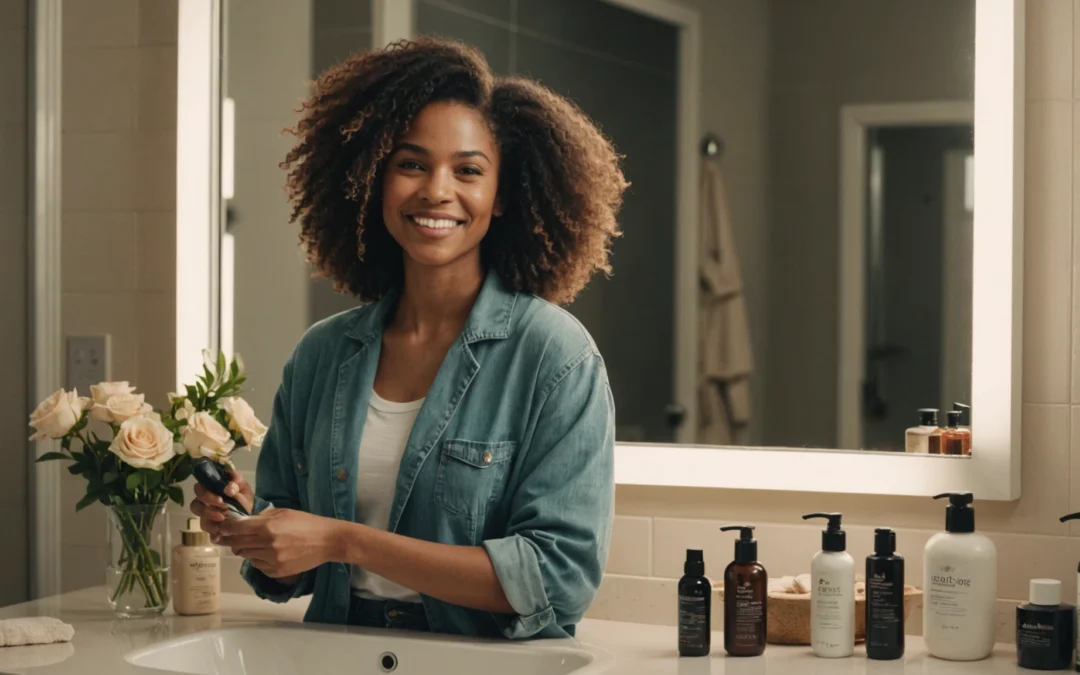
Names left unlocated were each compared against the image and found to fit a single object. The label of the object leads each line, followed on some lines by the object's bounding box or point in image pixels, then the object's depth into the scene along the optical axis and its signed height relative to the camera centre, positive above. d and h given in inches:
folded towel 138.7 -14.0
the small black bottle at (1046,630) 134.1 -12.8
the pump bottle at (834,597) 137.1 -11.8
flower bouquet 144.5 -5.3
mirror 142.2 +7.1
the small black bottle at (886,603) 136.5 -12.0
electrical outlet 162.8 -0.5
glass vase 147.6 -12.2
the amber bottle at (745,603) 137.3 -12.2
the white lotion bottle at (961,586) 135.8 -11.1
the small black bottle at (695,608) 137.1 -12.4
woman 135.9 -0.9
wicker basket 139.8 -13.5
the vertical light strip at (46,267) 163.7 +6.0
